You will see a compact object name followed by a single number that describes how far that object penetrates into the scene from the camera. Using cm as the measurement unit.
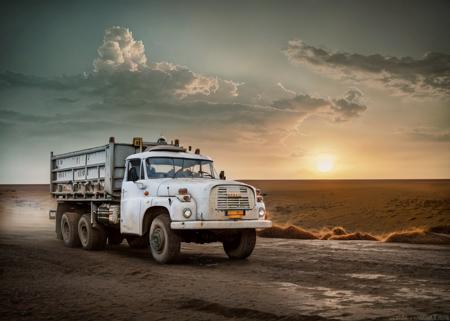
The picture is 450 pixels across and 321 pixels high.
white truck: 1216
